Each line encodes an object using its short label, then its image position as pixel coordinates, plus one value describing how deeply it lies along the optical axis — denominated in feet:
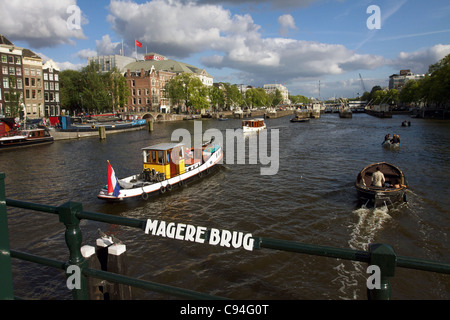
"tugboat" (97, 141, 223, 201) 67.97
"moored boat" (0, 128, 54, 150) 151.21
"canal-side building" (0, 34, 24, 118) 212.02
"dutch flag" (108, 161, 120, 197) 66.85
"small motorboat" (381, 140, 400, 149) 138.62
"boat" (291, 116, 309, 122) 352.36
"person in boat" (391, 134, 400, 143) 140.77
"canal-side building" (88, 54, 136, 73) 551.59
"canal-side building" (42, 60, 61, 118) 266.92
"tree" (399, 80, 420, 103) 418.47
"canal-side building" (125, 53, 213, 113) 387.14
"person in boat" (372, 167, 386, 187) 64.44
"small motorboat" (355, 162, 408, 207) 60.39
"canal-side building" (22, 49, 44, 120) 242.17
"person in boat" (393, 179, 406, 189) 62.88
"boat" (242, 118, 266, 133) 223.98
